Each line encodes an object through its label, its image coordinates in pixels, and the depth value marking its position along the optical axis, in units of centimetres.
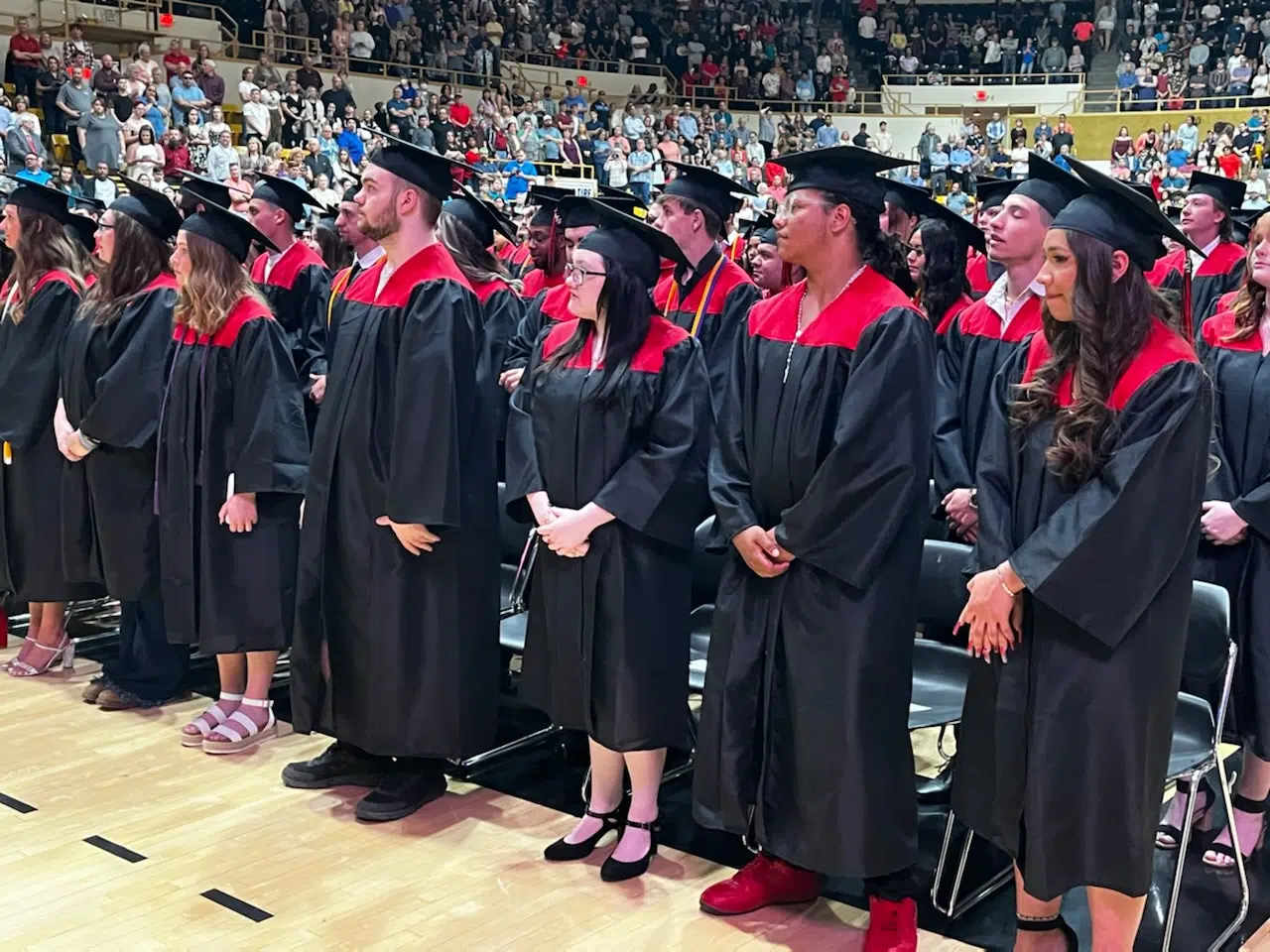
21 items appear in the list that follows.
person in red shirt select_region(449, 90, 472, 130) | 2133
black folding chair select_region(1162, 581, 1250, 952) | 327
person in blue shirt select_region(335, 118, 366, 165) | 1830
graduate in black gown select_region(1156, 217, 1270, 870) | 373
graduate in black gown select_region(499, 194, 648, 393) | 520
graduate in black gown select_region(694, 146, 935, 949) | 326
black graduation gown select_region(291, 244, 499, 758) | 403
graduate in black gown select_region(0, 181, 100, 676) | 542
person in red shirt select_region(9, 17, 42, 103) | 1566
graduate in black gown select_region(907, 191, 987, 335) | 501
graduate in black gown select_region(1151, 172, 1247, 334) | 643
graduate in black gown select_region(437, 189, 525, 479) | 558
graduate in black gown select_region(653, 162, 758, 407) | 482
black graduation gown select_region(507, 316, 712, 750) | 371
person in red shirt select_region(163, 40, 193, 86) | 1778
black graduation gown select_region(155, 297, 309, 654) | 470
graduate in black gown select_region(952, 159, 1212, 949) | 280
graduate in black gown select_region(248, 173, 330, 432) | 622
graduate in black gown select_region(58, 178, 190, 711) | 502
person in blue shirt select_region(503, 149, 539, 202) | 1905
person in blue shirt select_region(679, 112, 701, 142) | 2549
